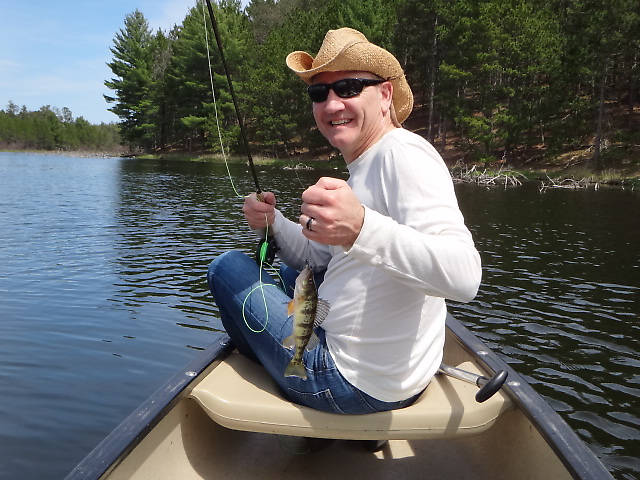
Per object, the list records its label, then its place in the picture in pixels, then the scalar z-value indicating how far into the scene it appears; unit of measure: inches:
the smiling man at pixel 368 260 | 78.7
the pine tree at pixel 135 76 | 3262.8
